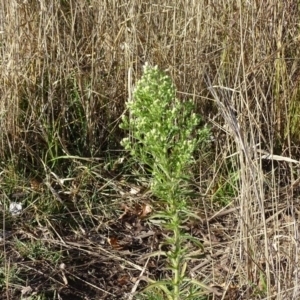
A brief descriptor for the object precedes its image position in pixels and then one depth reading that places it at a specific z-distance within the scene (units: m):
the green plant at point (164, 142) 1.88
